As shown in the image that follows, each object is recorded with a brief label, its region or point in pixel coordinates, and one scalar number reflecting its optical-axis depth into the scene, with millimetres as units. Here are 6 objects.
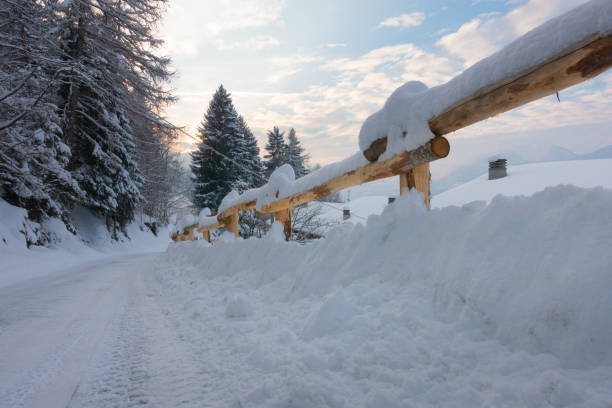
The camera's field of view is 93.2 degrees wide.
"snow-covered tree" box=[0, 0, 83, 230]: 5066
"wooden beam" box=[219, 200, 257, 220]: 5011
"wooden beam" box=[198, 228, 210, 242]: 8705
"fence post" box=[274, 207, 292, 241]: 4223
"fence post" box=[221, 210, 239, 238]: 5809
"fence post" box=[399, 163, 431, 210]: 2234
